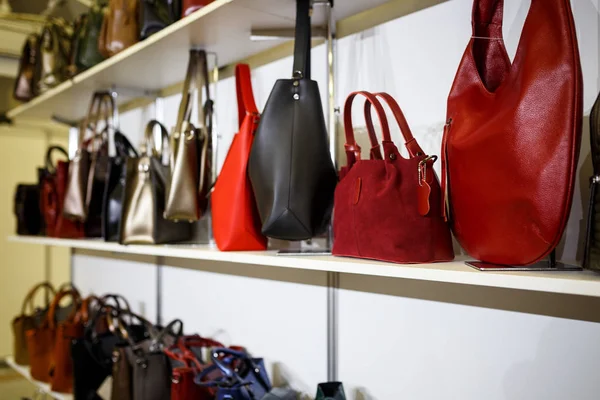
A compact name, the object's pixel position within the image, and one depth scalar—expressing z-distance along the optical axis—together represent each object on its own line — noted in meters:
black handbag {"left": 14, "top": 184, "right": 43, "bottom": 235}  2.49
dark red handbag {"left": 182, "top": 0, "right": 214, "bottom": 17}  1.48
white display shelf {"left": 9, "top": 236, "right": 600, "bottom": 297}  0.75
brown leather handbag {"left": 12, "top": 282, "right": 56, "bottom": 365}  2.45
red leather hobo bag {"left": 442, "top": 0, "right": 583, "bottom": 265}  0.77
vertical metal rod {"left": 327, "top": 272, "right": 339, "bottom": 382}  1.46
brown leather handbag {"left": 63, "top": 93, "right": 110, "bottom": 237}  2.00
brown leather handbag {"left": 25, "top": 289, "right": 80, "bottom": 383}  2.27
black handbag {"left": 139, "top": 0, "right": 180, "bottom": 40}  1.67
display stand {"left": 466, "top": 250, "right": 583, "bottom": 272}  0.86
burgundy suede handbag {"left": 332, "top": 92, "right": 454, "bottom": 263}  0.99
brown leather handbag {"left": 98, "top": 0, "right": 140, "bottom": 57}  1.84
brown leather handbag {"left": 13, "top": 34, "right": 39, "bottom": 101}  2.58
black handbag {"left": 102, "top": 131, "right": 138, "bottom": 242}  1.86
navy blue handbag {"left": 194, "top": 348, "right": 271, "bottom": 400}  1.39
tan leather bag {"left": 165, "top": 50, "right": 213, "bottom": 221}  1.52
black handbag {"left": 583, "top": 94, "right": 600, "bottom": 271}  0.75
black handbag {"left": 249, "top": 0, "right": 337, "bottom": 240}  1.16
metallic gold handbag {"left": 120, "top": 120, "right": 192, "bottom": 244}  1.64
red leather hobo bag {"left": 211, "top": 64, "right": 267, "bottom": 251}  1.35
